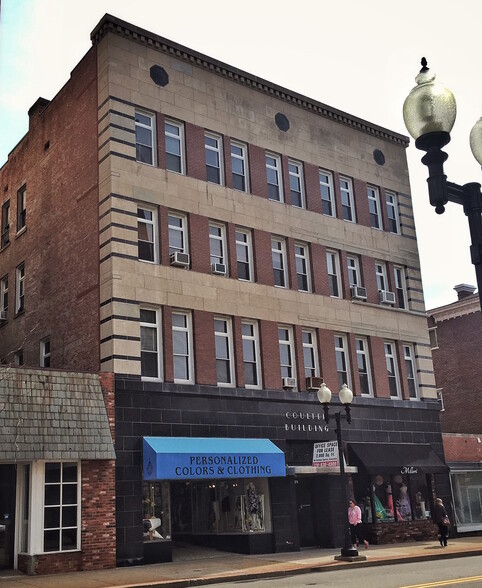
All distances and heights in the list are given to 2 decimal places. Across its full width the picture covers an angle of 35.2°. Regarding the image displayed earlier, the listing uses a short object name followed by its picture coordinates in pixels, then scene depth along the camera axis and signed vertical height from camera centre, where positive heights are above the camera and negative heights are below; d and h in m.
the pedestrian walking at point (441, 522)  25.55 -0.50
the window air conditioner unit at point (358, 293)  30.89 +8.57
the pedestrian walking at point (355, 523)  25.56 -0.42
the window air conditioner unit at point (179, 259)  25.61 +8.54
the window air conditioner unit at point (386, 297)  31.86 +8.62
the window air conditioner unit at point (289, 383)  27.58 +4.62
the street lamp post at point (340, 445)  21.83 +1.92
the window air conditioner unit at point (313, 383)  28.15 +4.67
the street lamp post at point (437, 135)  7.13 +3.41
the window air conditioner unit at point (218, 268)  26.73 +8.48
